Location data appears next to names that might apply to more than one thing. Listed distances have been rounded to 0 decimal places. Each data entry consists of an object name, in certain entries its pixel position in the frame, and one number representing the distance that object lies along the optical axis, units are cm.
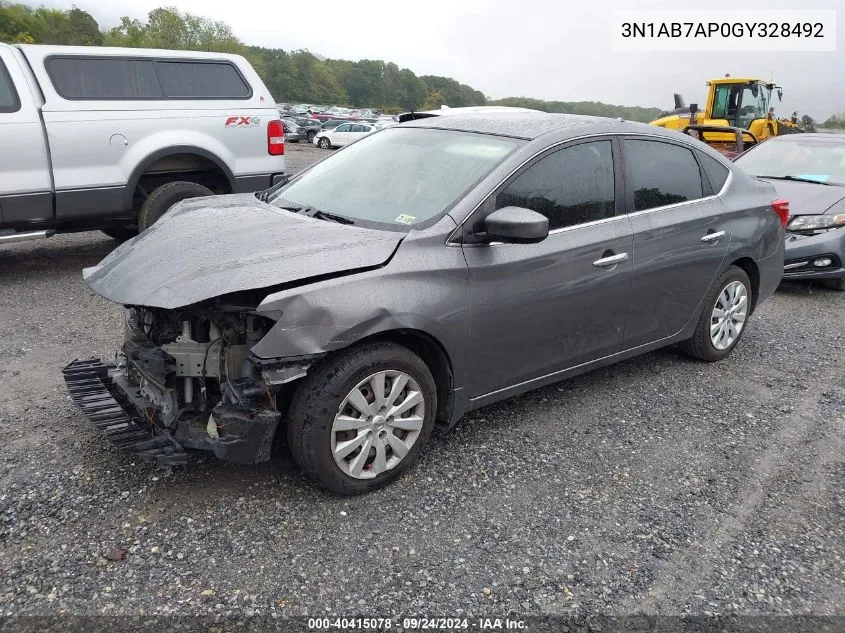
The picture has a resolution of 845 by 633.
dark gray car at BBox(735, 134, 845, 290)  696
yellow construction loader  1800
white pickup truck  618
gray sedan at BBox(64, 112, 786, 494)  295
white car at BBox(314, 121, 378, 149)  3544
